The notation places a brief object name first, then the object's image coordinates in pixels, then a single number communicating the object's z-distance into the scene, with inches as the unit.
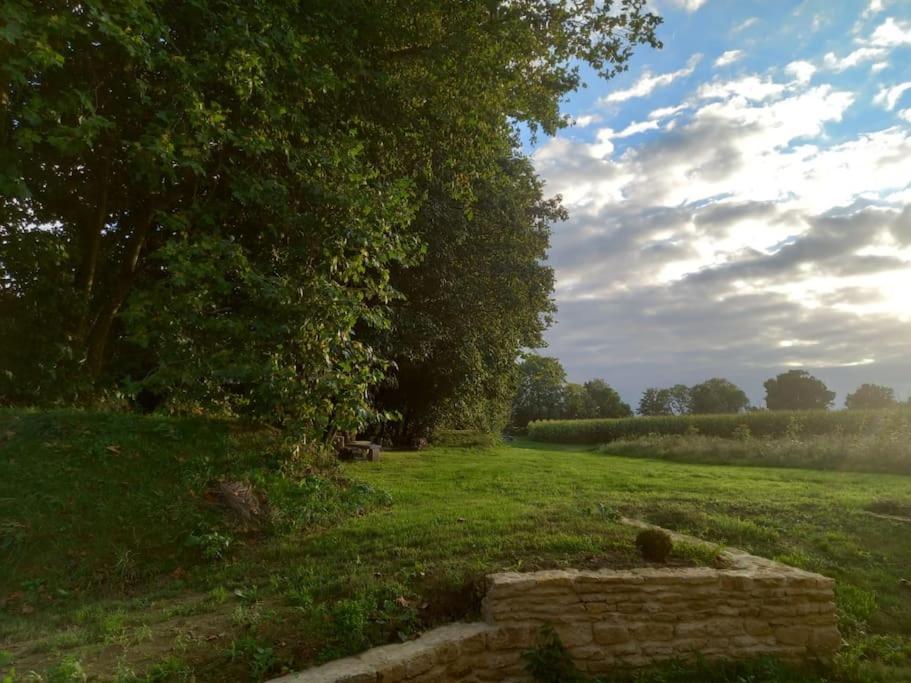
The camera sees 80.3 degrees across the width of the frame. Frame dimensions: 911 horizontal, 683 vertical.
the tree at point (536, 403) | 2847.0
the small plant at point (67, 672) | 139.8
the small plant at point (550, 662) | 186.7
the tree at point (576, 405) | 2930.6
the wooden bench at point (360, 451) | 544.7
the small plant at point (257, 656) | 153.1
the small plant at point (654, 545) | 222.7
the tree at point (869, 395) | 2127.3
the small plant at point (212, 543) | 233.5
